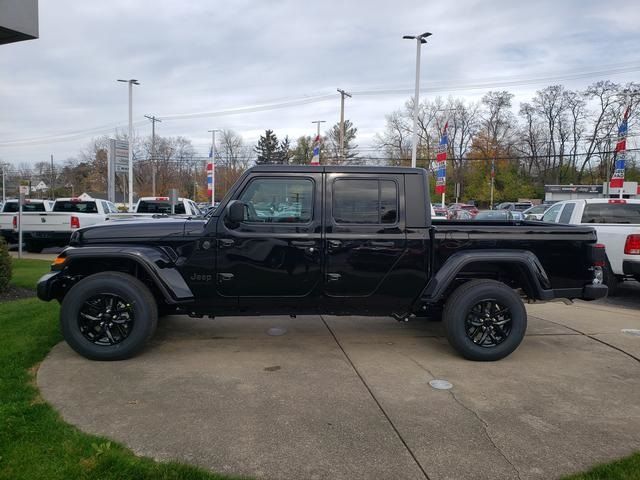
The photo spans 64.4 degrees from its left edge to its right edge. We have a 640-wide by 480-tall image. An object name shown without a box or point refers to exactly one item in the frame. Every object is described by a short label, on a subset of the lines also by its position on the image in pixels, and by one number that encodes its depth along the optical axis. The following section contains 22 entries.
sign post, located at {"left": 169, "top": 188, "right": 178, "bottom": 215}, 15.21
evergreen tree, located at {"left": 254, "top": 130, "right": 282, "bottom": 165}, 73.38
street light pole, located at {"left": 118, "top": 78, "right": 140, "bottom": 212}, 30.42
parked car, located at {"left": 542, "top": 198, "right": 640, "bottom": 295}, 7.98
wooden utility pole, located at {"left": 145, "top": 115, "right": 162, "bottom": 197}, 55.91
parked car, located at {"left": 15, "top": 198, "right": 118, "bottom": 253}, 14.60
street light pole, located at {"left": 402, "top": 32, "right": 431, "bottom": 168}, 22.43
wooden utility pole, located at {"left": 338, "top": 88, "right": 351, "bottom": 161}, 40.84
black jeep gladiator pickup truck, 4.88
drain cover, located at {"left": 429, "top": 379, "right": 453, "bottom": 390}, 4.40
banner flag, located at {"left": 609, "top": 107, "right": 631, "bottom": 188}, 19.30
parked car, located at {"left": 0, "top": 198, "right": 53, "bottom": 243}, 15.36
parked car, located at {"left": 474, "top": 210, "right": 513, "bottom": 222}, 17.92
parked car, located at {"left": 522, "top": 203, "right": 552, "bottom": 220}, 17.28
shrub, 7.55
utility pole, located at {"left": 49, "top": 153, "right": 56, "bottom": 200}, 82.01
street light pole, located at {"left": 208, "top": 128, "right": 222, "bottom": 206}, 34.78
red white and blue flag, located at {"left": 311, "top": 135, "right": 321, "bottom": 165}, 26.34
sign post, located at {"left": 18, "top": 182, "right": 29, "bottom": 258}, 12.80
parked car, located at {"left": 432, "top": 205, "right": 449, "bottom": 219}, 23.63
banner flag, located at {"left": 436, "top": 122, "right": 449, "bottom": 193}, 22.36
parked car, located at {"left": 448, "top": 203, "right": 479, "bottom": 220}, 26.12
